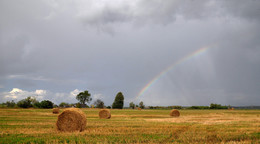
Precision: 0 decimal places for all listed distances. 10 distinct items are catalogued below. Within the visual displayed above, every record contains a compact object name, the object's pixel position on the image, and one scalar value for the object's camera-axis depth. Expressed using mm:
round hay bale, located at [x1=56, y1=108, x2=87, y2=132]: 16156
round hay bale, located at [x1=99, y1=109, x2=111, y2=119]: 31359
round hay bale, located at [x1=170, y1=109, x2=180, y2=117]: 39603
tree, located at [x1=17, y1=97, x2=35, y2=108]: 78669
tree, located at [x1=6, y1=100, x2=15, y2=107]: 84838
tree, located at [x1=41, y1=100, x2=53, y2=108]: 84250
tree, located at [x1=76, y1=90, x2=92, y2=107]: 131125
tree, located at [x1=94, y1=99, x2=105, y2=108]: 131100
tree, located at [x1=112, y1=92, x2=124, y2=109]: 113000
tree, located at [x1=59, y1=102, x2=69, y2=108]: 127788
